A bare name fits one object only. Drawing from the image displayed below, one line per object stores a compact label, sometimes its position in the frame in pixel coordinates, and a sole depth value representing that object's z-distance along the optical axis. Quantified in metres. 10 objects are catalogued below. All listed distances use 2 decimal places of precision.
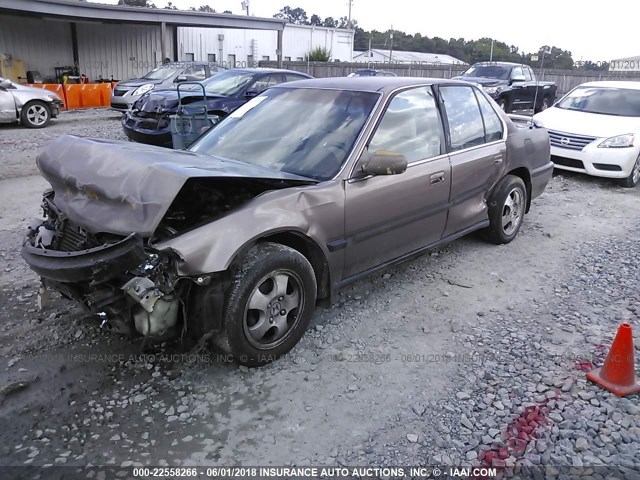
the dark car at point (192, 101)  9.71
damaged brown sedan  2.85
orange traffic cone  3.17
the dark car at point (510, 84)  16.36
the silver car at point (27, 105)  12.80
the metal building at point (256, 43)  28.36
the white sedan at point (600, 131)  8.57
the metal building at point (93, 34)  19.89
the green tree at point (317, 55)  37.38
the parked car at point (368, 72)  22.42
